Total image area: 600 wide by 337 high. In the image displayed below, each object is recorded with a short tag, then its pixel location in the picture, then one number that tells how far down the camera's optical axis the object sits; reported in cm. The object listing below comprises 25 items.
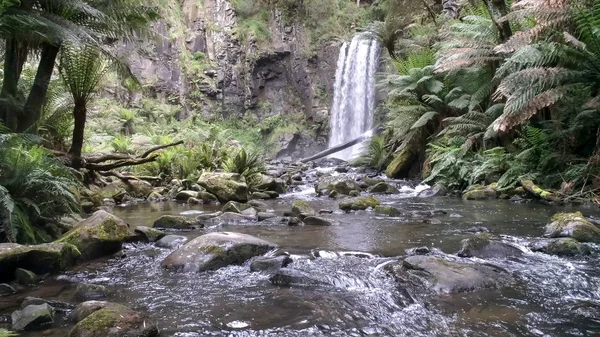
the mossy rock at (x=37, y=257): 342
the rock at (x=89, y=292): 317
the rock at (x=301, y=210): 651
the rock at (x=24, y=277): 343
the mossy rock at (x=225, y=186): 889
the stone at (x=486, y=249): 418
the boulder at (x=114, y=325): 241
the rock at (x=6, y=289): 319
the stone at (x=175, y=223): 591
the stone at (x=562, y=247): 412
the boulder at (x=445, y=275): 330
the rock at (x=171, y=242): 482
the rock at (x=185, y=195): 921
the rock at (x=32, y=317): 258
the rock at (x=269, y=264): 388
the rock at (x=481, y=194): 826
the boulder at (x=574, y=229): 455
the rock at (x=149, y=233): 508
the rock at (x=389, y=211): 677
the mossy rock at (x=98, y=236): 423
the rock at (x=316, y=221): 607
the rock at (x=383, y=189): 978
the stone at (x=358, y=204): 742
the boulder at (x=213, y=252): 396
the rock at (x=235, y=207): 724
